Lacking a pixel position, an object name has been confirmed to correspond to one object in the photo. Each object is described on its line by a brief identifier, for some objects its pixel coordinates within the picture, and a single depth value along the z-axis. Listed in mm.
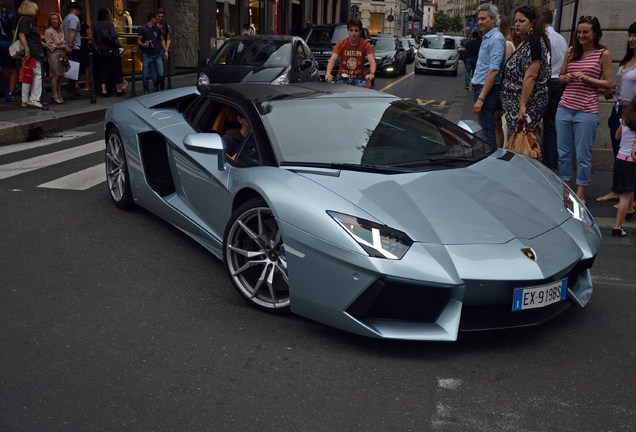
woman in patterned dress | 6938
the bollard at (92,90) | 14469
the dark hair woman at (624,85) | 6960
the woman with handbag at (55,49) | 14000
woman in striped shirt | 7020
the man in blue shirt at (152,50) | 16578
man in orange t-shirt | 10102
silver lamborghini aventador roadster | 3697
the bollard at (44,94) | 12969
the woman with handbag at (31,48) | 12625
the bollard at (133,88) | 15693
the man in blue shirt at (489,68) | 7781
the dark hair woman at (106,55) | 15859
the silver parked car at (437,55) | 30547
